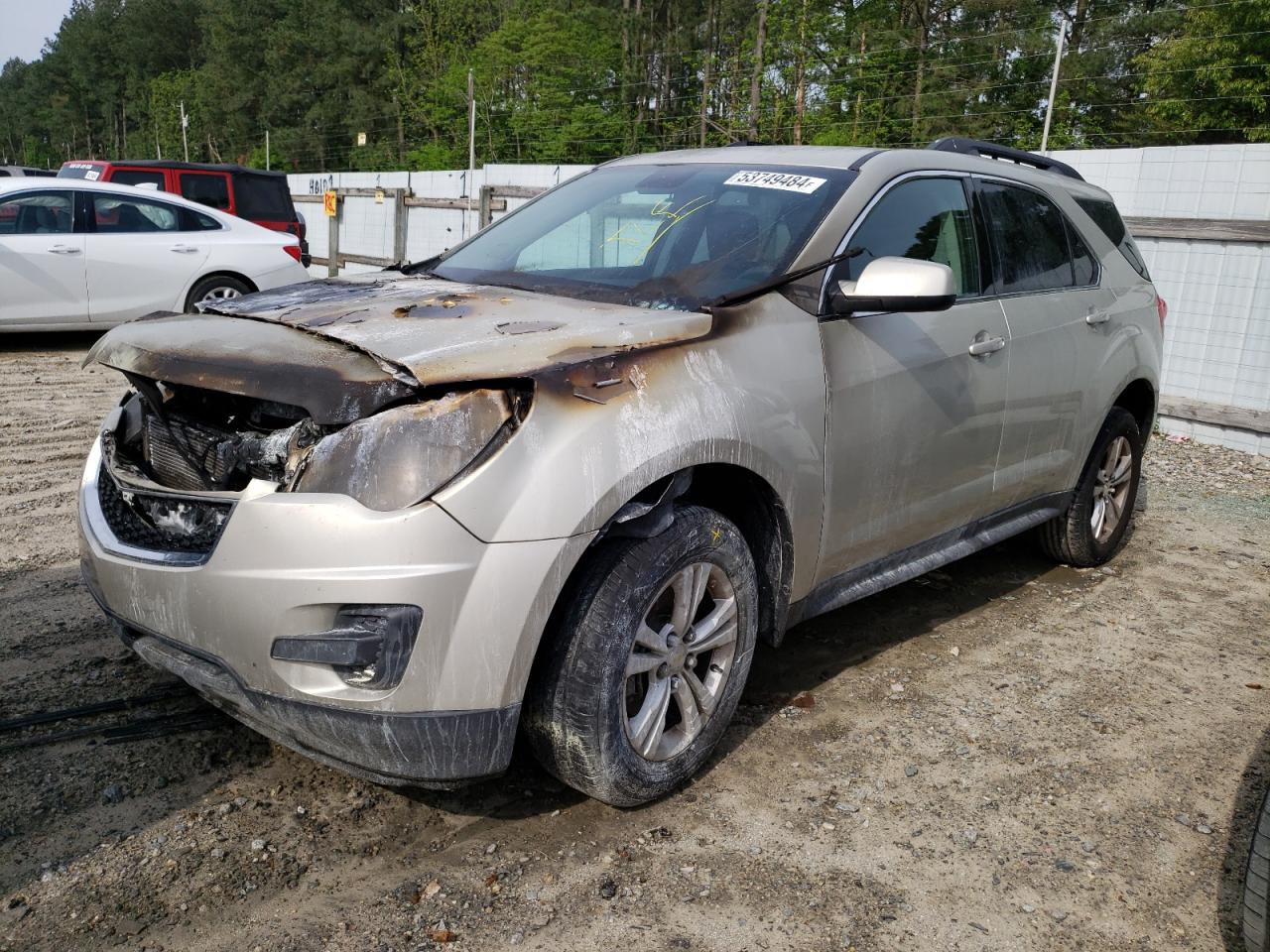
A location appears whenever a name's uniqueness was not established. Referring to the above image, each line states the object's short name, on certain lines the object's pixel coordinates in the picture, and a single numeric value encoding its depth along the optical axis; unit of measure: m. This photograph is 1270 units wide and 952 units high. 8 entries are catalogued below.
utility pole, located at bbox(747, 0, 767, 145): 28.64
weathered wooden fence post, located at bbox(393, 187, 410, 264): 17.30
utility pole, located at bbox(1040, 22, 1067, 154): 18.00
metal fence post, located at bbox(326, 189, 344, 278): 19.34
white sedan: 9.18
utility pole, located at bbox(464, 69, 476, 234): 23.12
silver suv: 2.38
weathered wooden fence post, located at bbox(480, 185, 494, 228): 13.88
